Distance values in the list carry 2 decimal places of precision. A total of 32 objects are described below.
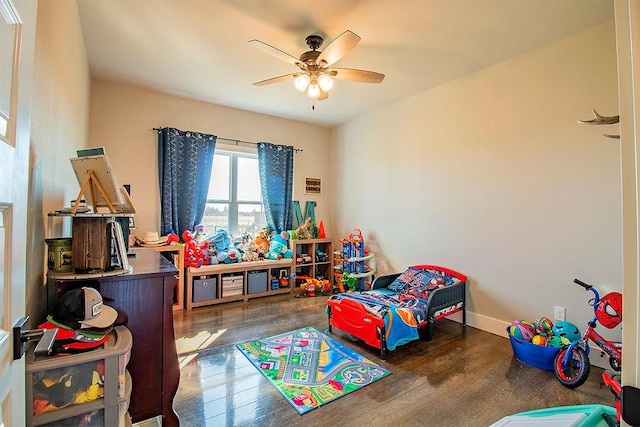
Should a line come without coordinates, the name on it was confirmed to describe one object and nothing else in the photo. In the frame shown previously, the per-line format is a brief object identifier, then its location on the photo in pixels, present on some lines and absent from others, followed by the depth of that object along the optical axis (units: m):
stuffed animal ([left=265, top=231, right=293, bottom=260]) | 4.41
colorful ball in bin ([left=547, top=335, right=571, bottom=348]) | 2.33
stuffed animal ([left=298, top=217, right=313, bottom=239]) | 4.74
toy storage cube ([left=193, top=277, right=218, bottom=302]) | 3.71
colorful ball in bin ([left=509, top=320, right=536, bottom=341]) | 2.49
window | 4.39
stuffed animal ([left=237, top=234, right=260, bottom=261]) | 4.25
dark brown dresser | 1.32
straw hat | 3.51
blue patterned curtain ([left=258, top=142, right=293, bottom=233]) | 4.60
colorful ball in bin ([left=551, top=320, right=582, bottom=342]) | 2.37
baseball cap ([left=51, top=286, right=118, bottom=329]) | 1.12
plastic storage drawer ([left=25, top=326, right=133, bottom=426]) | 0.97
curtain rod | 4.29
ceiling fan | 2.39
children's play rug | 2.02
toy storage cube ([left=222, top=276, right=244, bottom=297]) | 3.91
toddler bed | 2.59
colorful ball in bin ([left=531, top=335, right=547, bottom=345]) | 2.40
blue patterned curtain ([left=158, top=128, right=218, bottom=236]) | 3.82
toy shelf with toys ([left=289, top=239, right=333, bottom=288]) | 4.65
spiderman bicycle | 2.08
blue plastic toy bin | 2.32
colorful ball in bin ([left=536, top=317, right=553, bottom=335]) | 2.48
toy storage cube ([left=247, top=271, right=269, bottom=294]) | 4.09
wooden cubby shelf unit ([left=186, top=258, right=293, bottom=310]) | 3.70
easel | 1.46
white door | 0.65
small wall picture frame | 5.09
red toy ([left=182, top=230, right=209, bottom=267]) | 3.74
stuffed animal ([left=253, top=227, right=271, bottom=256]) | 4.40
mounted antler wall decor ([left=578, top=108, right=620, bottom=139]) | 1.42
